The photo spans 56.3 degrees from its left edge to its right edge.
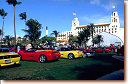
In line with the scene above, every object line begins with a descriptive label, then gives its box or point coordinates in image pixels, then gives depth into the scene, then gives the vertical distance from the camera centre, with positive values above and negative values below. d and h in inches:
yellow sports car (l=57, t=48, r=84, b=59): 445.1 -35.4
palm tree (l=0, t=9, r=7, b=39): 1529.5 +412.7
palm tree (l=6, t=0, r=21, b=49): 1180.5 +424.7
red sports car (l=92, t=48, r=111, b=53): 782.4 -37.3
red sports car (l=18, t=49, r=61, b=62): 361.7 -32.8
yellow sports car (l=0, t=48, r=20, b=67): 273.8 -33.0
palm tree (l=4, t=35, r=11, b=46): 2977.9 +159.8
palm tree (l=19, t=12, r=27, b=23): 1577.3 +392.8
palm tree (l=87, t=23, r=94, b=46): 2300.4 +351.9
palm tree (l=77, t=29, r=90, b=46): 1982.0 +156.6
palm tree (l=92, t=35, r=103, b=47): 2105.1 +78.2
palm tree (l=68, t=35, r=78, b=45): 3176.7 +147.7
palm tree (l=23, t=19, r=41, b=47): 955.2 +117.6
